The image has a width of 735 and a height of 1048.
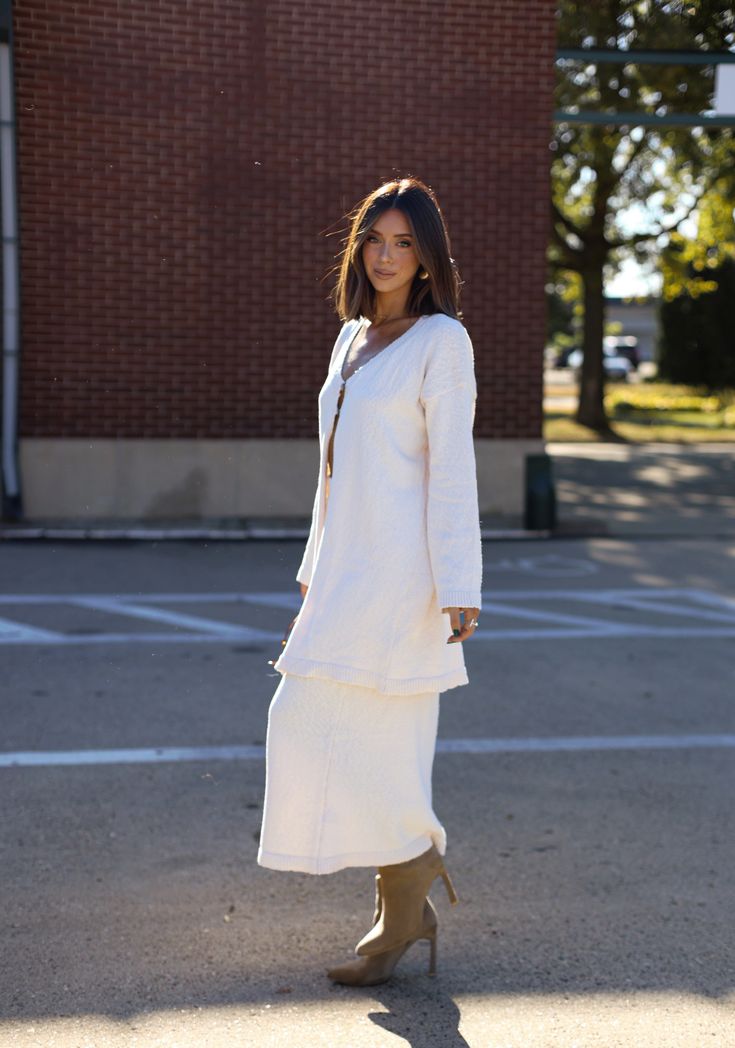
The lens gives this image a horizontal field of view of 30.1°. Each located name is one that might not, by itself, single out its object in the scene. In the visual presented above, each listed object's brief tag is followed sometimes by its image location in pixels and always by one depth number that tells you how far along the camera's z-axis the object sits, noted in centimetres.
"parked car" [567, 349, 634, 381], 5842
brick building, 1180
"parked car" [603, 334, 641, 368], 7031
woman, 319
